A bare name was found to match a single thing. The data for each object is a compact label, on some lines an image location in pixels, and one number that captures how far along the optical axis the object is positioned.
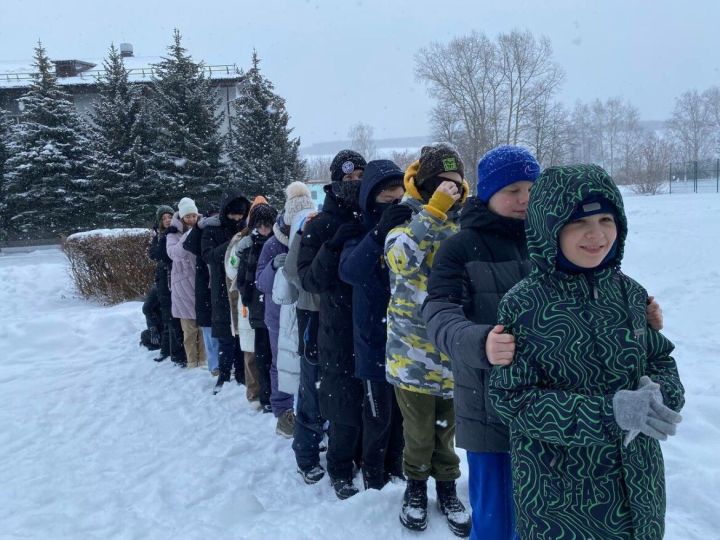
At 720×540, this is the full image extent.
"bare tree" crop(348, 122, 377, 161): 72.47
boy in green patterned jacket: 1.59
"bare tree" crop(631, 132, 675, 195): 26.75
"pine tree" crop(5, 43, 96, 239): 24.44
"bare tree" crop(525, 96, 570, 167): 37.06
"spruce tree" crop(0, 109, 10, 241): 25.48
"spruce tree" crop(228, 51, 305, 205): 24.88
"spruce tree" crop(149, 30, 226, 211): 24.61
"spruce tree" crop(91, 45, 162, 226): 24.62
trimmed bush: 10.66
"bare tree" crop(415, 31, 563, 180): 35.91
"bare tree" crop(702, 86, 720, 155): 57.09
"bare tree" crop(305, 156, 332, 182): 66.15
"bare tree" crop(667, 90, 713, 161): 57.53
